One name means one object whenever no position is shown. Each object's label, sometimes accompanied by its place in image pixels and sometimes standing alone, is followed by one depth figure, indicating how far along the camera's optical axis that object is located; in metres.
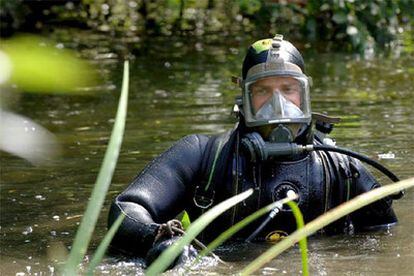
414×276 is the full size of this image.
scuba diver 6.33
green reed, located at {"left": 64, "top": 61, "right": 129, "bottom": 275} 2.52
